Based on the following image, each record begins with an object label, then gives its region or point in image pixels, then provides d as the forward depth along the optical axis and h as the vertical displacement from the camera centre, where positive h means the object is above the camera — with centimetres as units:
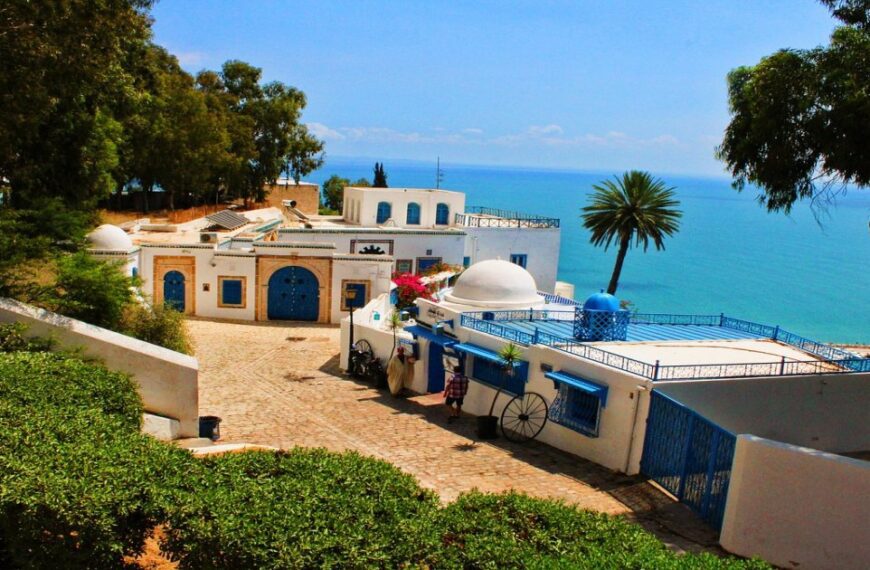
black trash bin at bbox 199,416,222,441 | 1591 -557
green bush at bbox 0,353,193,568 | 834 -378
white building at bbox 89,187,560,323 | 3081 -399
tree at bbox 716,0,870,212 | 1484 +164
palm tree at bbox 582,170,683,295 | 2955 -92
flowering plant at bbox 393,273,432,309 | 2969 -465
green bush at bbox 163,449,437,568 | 760 -372
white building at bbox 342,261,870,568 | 1086 -410
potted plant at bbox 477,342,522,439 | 1752 -521
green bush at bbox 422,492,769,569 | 750 -369
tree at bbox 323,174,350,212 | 7569 -262
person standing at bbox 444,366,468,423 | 1880 -523
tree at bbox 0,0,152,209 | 1628 +133
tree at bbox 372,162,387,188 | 5894 -68
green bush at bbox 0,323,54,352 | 1473 -383
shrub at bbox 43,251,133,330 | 1739 -329
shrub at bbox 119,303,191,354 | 1936 -437
